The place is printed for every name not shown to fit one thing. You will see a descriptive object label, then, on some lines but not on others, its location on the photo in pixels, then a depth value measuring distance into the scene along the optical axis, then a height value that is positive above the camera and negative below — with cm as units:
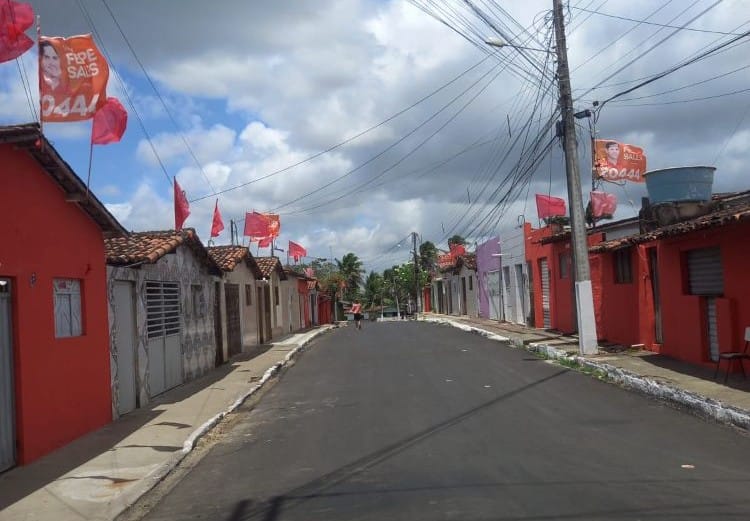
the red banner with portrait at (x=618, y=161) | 2022 +340
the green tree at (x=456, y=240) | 7222 +497
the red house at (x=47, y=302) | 840 +11
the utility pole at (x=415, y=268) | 6624 +216
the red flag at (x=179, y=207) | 1558 +213
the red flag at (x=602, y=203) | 2214 +240
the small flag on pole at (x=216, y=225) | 2350 +255
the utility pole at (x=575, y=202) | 1728 +199
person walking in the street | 4069 -117
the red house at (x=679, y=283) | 1259 -15
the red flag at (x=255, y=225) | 3128 +329
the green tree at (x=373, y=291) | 8406 +18
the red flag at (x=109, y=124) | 959 +249
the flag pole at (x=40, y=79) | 860 +282
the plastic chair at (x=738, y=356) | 1157 -137
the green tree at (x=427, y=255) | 7481 +368
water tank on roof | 1563 +205
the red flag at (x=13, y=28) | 773 +312
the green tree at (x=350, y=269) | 7906 +284
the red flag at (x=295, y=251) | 4653 +305
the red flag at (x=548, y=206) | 2714 +295
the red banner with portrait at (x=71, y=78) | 869 +287
